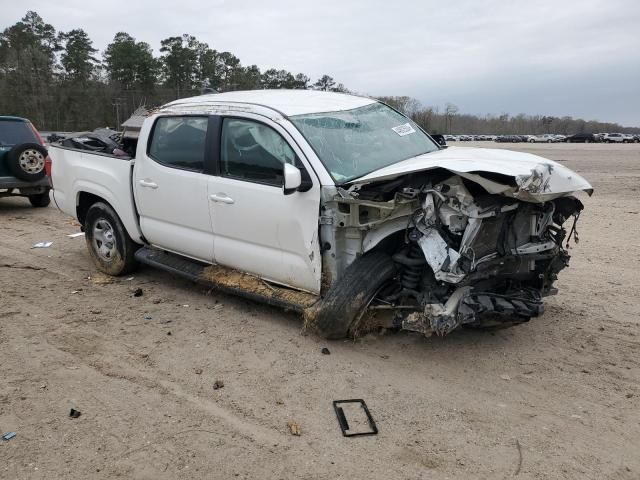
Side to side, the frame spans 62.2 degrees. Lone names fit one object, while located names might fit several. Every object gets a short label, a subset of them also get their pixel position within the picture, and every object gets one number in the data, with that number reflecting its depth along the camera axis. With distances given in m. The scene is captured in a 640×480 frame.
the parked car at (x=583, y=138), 64.44
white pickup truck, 3.60
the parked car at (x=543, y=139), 68.19
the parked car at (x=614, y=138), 61.69
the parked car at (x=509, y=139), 72.12
